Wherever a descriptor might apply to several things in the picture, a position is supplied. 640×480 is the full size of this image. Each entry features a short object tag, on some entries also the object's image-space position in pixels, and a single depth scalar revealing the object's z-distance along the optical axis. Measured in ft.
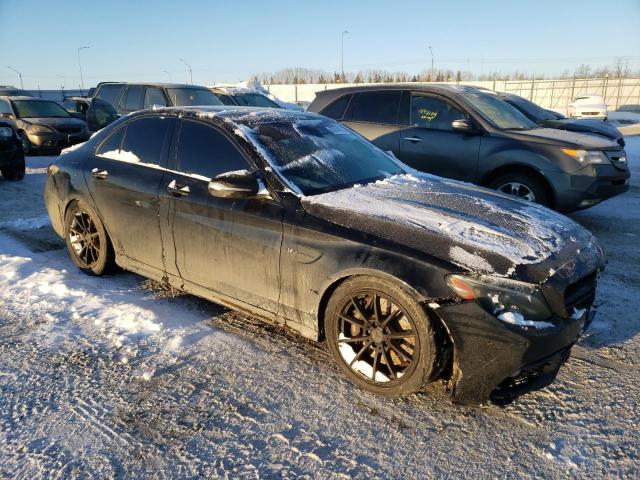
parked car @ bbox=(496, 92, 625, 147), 30.37
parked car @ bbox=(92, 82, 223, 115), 39.93
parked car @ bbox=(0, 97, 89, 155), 43.68
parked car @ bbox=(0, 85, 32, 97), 88.41
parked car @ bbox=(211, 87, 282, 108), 51.65
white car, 77.48
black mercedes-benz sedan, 8.33
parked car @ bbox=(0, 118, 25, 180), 31.37
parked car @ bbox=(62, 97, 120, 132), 37.22
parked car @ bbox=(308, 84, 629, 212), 19.93
